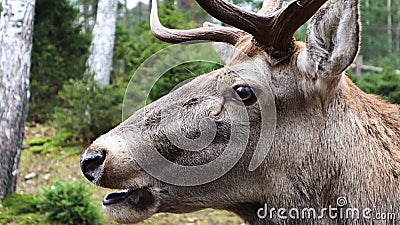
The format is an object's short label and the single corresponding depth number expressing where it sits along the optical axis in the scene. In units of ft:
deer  9.11
